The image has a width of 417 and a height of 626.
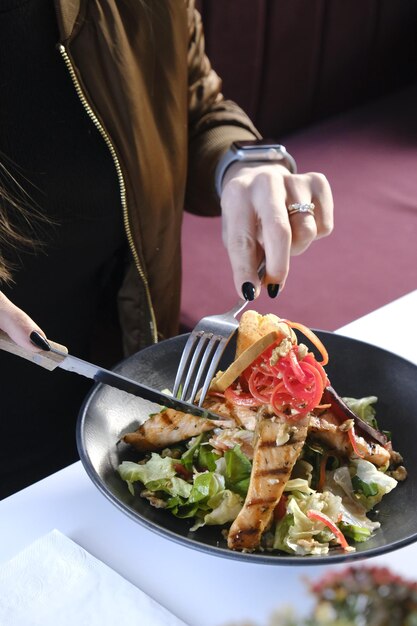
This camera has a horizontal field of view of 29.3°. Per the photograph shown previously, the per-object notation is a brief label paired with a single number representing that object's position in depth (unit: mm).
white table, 735
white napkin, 680
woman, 1142
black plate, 744
